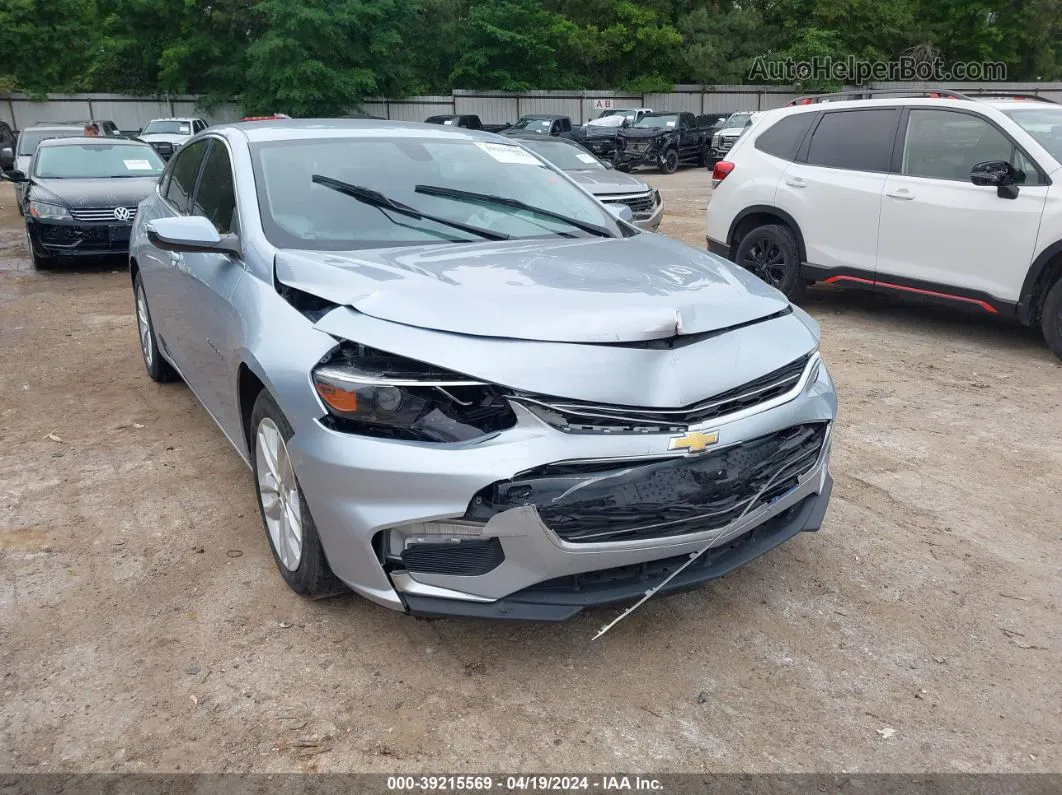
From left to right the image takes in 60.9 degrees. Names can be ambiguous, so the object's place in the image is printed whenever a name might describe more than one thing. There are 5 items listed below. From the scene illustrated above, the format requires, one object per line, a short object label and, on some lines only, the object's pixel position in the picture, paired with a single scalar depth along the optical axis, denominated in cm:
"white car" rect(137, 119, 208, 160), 2345
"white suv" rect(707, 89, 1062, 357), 633
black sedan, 1018
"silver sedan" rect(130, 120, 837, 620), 263
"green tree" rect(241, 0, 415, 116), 3316
